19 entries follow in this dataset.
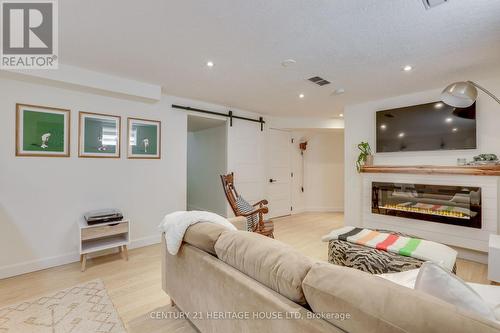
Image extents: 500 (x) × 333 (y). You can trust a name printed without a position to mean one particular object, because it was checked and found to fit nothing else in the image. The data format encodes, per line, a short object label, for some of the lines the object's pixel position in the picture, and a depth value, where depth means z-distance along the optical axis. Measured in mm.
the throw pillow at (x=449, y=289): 779
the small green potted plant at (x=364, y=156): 3854
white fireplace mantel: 2803
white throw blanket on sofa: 1671
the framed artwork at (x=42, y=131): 2574
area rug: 1707
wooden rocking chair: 2854
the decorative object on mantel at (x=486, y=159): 2775
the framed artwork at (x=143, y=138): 3340
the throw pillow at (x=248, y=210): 2928
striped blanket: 1923
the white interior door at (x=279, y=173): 5387
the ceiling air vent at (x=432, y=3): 1555
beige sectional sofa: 669
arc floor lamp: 2179
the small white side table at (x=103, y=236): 2611
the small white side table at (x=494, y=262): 2184
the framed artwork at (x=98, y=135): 2953
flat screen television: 3037
